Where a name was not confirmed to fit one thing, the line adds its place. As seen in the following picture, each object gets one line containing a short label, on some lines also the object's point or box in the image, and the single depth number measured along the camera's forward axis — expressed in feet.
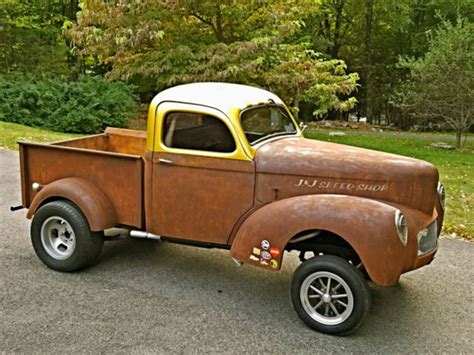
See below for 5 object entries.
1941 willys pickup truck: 11.15
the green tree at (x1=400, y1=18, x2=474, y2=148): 43.32
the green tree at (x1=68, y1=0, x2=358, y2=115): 34.53
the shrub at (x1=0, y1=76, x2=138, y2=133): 44.11
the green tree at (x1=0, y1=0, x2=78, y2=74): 58.39
